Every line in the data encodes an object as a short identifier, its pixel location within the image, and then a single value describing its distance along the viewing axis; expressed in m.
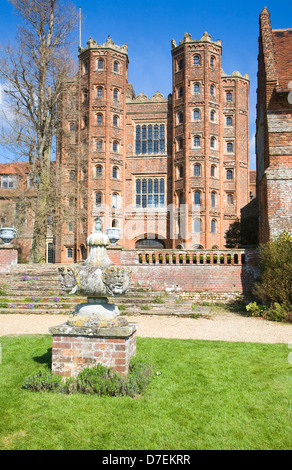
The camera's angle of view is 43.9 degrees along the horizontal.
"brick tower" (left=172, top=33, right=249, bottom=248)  28.39
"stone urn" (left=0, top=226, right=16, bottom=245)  16.84
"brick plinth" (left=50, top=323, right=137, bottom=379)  4.52
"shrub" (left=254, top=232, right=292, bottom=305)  10.55
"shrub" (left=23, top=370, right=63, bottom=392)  4.46
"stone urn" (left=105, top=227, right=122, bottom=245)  15.34
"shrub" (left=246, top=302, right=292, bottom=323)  10.24
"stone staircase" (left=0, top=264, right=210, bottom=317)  11.84
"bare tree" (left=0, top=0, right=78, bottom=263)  21.41
